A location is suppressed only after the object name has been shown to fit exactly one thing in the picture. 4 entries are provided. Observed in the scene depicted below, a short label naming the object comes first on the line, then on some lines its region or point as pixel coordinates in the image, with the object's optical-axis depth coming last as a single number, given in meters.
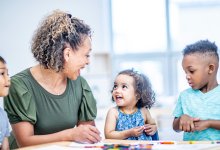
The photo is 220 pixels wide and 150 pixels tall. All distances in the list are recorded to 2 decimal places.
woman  1.72
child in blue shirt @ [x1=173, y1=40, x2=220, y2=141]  1.77
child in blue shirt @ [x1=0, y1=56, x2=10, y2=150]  1.61
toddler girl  1.89
